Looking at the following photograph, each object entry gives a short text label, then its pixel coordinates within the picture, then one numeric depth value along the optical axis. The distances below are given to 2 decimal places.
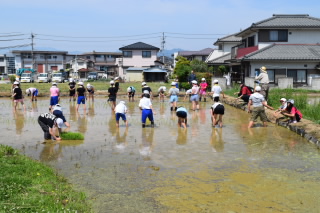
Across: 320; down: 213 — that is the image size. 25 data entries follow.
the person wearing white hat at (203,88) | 23.03
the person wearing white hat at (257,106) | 13.41
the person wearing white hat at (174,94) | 18.23
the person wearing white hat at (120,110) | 13.09
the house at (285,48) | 29.77
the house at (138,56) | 56.34
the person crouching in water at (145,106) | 13.09
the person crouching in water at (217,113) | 13.20
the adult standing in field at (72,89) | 22.33
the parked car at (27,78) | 49.12
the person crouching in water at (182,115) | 13.17
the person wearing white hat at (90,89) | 23.14
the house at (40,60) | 69.56
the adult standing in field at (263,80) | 17.61
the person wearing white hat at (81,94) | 17.88
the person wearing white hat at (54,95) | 17.62
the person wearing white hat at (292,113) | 13.05
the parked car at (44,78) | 49.29
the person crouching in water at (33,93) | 23.59
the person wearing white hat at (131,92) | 23.57
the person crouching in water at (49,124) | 10.73
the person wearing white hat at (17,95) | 18.05
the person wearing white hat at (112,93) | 18.17
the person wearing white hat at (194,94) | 18.25
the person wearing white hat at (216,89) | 18.06
